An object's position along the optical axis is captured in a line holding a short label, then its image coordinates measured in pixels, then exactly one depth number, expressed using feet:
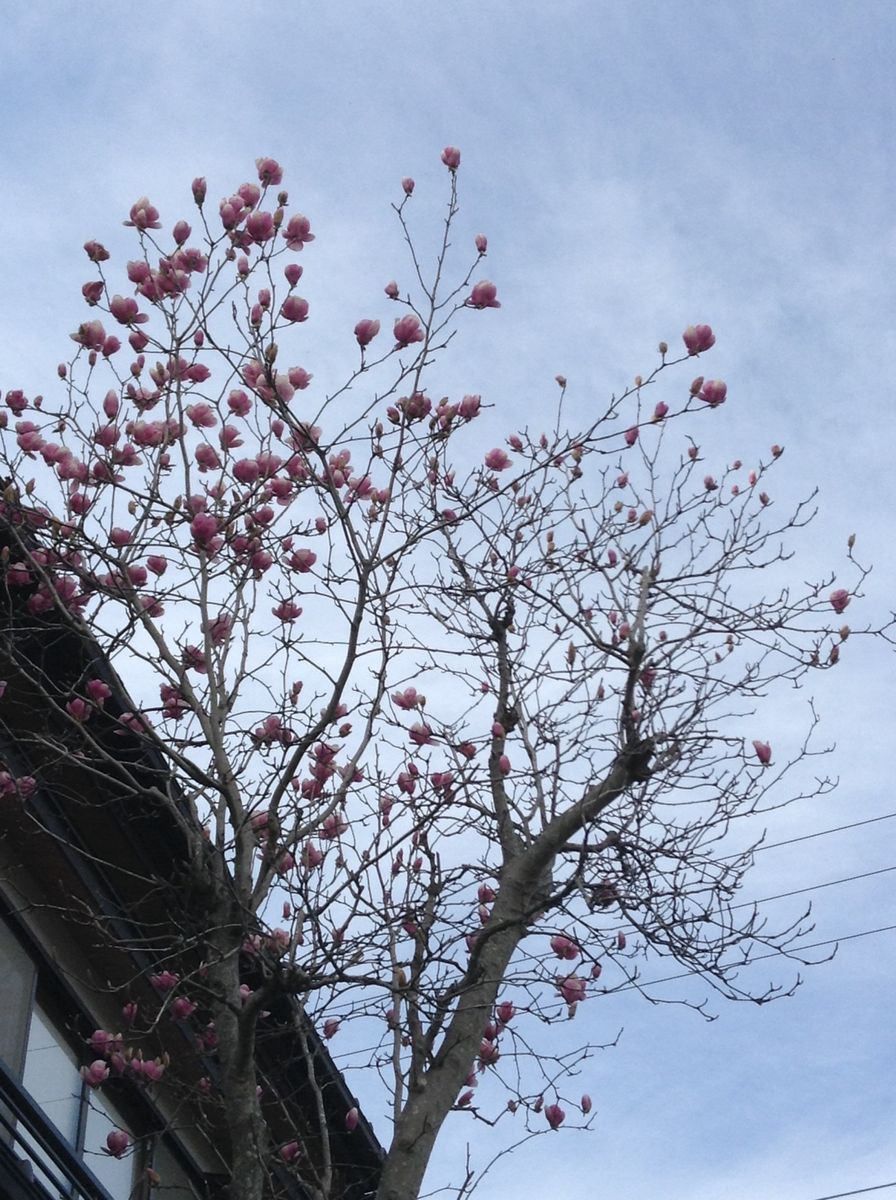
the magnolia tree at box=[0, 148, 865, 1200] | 18.06
